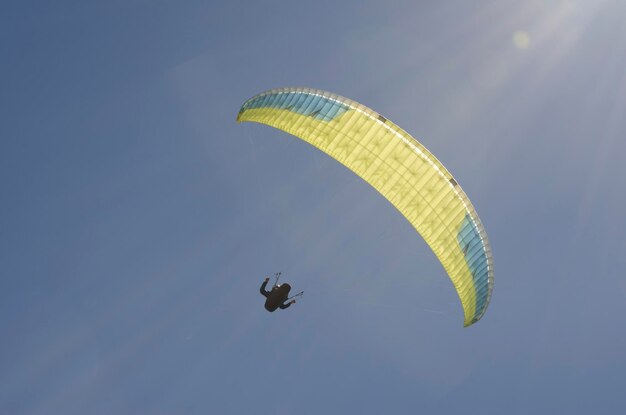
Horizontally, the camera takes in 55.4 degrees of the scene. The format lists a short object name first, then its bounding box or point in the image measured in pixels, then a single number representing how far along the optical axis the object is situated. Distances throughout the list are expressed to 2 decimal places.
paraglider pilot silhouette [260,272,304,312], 25.91
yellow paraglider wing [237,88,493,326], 22.73
